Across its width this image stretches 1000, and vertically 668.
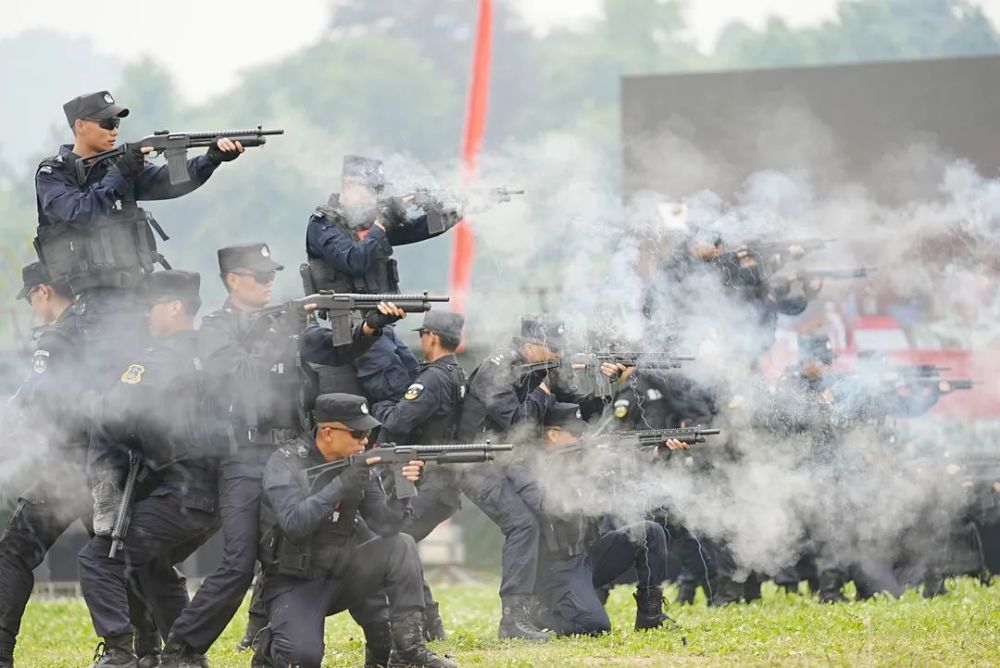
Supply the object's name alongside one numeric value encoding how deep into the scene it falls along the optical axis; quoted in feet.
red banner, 138.92
